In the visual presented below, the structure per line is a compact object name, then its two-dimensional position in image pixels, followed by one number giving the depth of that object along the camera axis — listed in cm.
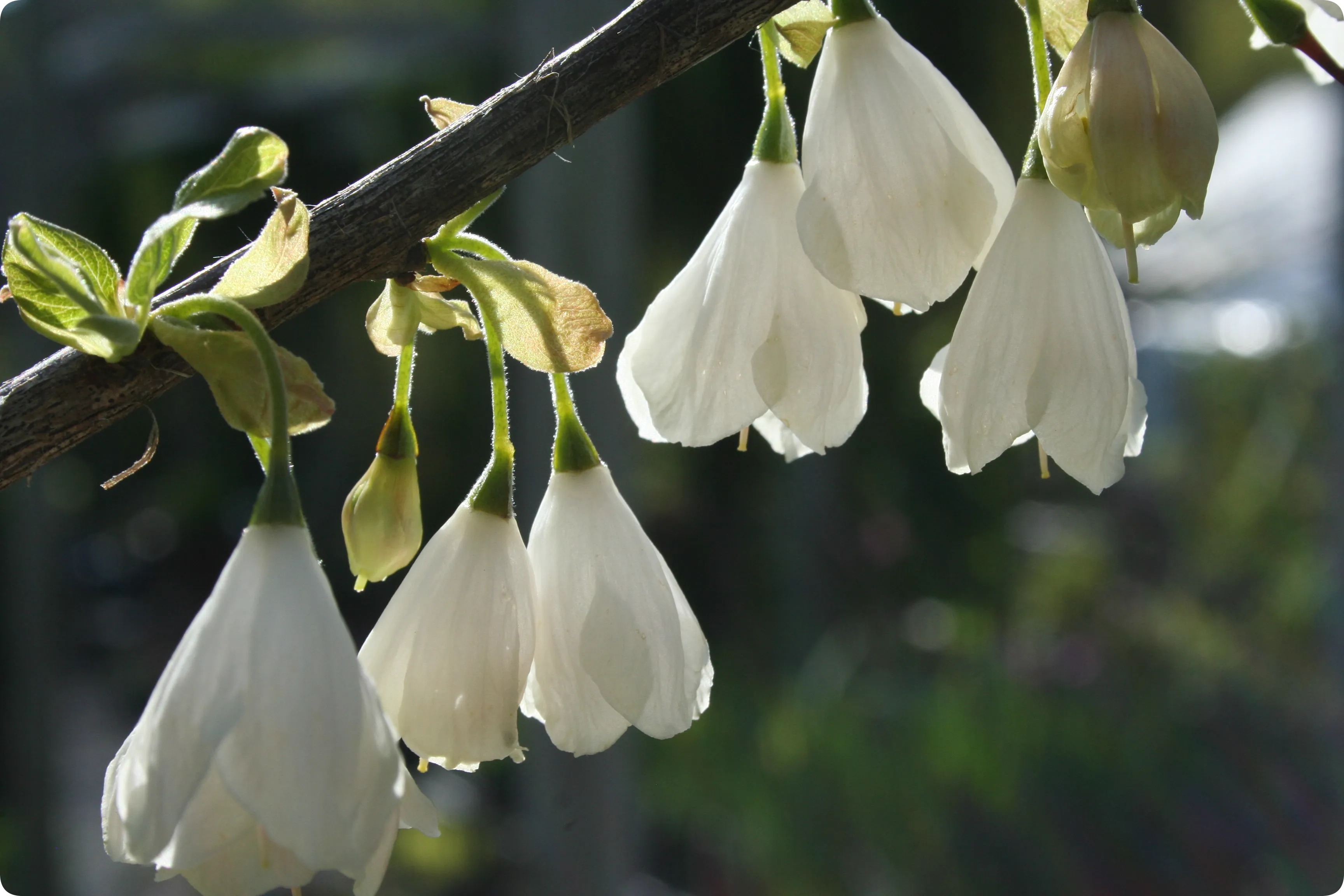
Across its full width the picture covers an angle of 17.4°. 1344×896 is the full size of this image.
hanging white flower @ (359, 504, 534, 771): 32
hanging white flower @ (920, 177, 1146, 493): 32
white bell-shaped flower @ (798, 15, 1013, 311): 32
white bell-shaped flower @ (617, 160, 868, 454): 33
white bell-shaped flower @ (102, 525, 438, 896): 30
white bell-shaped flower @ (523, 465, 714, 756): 32
